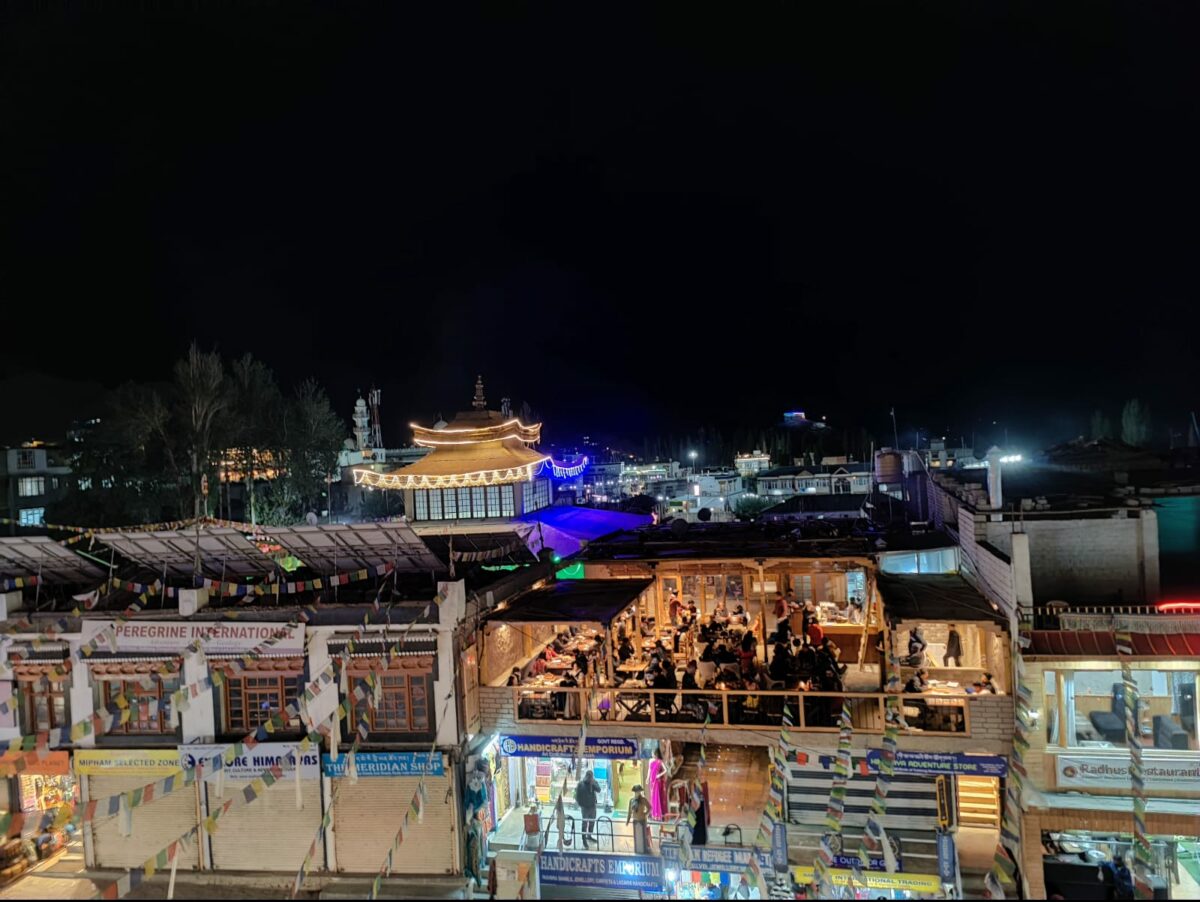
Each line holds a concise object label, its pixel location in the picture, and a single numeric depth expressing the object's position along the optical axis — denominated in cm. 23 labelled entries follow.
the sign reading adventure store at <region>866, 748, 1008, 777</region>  1254
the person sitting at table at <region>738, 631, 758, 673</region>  1540
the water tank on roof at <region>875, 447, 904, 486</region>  3422
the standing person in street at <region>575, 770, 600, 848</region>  1454
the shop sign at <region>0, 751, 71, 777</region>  1491
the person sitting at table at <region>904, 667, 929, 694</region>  1334
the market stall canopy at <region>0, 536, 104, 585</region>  1670
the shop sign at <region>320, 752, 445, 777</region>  1385
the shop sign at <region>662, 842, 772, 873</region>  1293
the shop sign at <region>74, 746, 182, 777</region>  1460
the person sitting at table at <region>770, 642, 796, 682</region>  1439
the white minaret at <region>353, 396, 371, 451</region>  9462
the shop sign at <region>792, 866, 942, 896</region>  1256
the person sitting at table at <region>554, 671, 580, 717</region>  1464
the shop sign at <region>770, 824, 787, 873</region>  1302
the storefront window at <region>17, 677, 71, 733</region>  1538
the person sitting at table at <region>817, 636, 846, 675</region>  1490
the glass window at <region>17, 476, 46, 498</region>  5788
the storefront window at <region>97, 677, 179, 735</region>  1494
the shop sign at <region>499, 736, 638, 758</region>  1414
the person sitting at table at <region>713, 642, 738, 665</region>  1558
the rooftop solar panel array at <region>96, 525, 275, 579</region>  1636
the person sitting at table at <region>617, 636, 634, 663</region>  1788
